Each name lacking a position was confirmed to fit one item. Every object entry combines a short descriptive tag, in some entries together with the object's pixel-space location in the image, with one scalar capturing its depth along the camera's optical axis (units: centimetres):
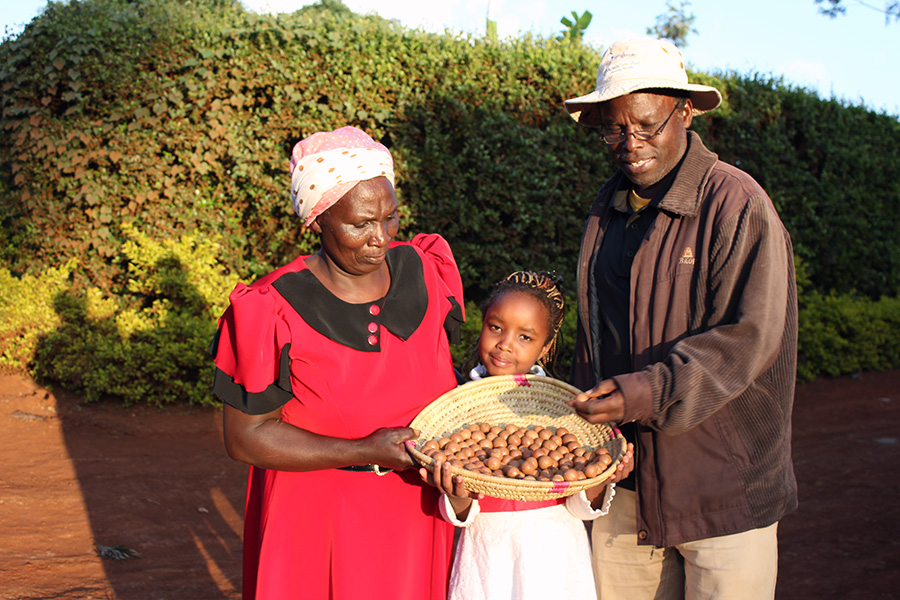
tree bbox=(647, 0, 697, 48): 1906
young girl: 237
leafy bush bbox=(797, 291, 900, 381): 888
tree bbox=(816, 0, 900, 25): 898
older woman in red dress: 222
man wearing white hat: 210
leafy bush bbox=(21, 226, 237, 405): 658
